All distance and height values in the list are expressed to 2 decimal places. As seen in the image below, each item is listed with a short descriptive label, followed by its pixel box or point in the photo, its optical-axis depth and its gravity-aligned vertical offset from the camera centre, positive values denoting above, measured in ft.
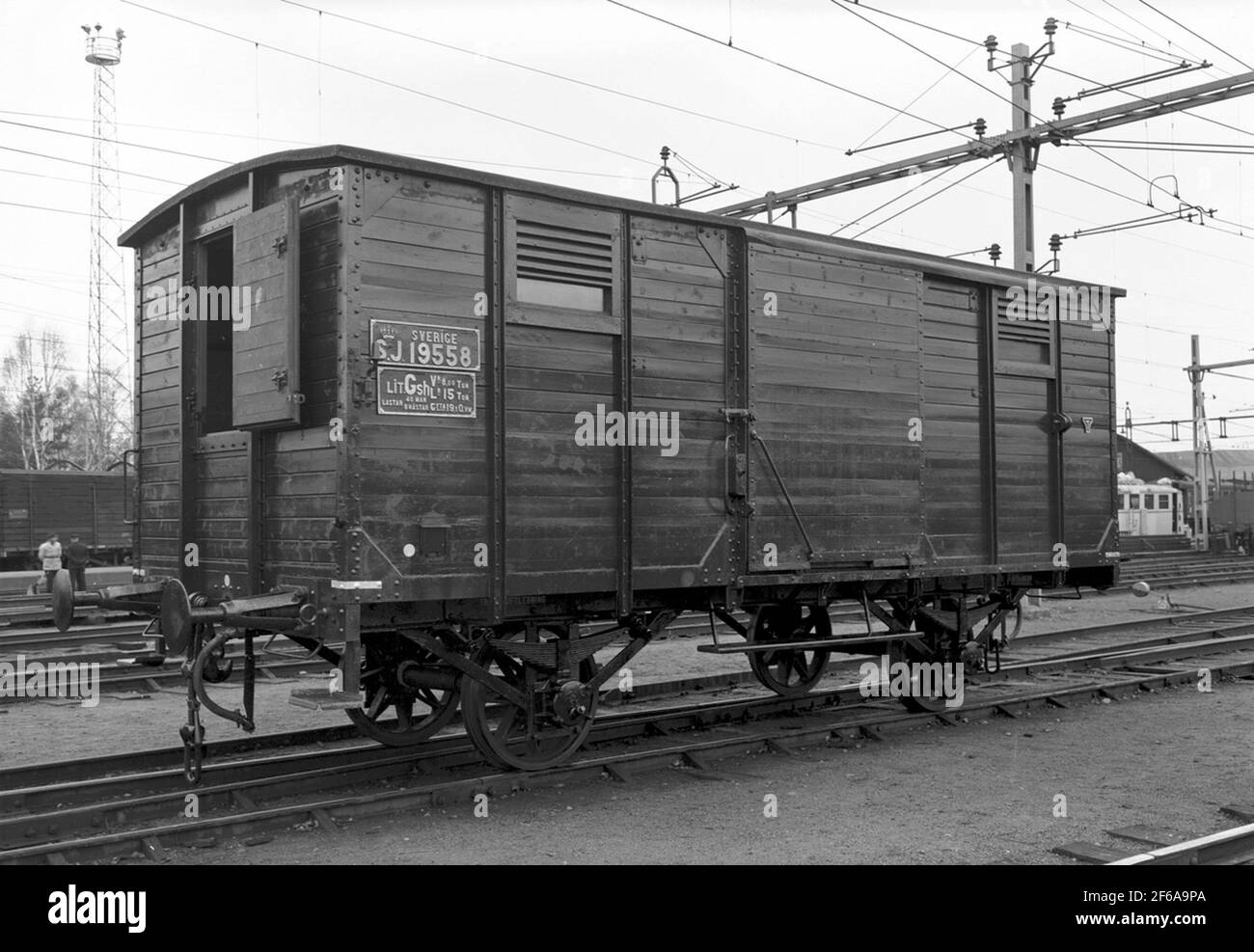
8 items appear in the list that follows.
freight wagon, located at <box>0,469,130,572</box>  96.78 +0.38
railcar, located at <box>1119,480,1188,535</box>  184.96 +0.24
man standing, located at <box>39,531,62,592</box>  78.55 -2.57
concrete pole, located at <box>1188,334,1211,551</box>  128.16 +5.22
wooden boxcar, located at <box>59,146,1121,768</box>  22.56 +1.90
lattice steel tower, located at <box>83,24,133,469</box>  87.97 +17.90
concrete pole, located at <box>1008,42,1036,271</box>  55.42 +16.99
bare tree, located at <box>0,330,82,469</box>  152.15 +16.57
